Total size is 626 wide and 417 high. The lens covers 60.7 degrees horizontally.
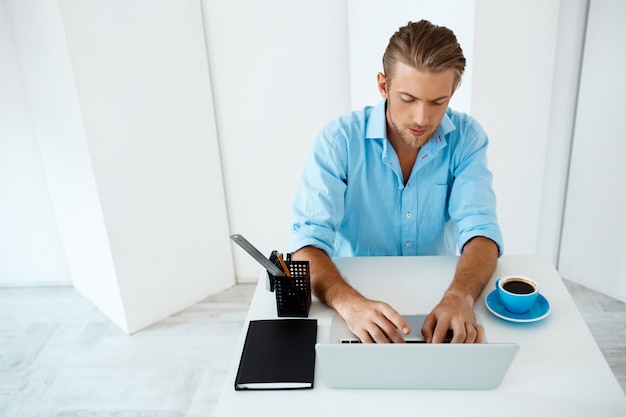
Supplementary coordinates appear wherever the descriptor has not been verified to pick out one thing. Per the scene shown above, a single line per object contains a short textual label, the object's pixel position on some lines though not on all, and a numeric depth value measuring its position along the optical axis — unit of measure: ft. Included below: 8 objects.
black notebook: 3.39
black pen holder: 3.99
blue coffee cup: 3.86
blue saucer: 3.88
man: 4.47
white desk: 3.17
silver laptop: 3.05
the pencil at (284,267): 4.01
